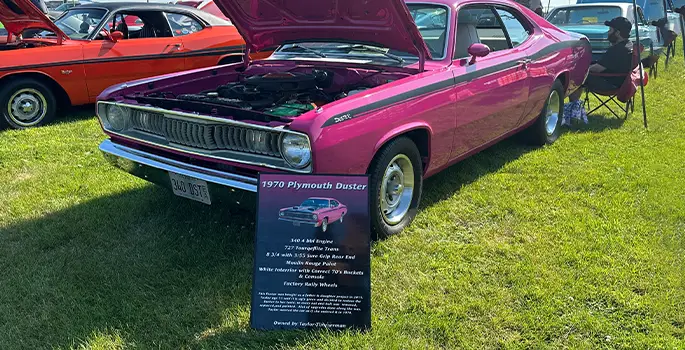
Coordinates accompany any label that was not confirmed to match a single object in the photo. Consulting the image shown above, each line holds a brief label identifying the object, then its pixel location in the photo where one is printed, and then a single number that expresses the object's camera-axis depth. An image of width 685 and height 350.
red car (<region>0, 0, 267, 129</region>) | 6.50
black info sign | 2.73
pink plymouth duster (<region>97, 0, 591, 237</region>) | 3.14
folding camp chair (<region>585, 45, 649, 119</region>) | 6.82
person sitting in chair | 6.71
